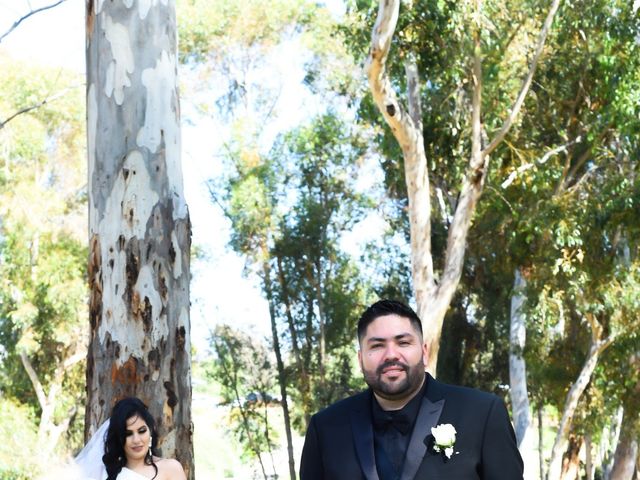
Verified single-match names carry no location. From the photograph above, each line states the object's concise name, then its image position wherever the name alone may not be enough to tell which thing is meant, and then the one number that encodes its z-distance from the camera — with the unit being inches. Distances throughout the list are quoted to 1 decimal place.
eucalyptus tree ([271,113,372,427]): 1129.1
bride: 200.4
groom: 122.6
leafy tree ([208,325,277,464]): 1175.6
